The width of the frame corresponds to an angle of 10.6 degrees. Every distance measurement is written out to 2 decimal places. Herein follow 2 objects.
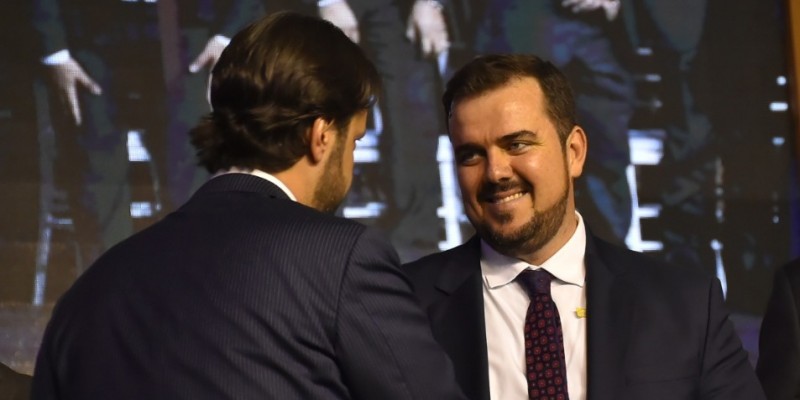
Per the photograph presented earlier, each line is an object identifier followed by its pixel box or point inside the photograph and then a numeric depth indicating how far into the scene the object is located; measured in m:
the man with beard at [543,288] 5.36
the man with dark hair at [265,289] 4.89
